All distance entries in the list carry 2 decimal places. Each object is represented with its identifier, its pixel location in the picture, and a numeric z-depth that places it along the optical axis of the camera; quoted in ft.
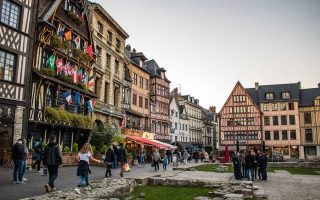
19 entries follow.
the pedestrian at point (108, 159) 47.08
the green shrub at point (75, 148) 71.34
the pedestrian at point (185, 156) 109.97
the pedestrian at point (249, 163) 54.14
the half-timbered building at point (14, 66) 56.80
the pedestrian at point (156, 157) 73.00
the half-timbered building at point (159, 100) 148.25
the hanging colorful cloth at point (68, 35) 76.07
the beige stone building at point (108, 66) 95.30
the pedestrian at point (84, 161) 32.12
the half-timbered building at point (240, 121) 178.91
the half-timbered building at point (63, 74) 65.92
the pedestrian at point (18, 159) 36.63
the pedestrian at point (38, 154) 52.29
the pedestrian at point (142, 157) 92.15
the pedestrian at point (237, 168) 54.44
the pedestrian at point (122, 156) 48.84
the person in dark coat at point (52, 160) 30.37
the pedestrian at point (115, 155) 58.06
